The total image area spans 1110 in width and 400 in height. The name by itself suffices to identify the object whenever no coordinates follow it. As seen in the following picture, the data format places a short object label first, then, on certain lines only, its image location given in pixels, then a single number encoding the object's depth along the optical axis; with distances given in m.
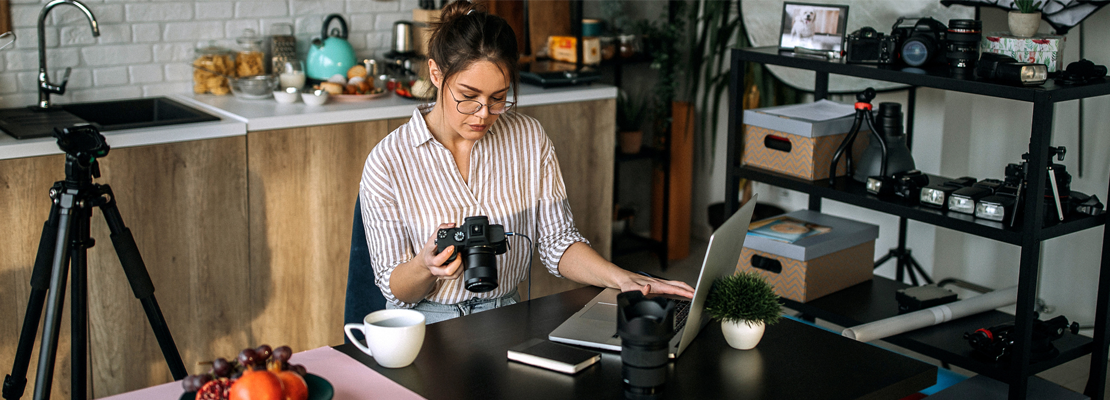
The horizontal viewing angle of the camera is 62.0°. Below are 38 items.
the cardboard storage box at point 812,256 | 2.64
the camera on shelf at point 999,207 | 2.17
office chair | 2.08
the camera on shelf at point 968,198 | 2.25
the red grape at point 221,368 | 1.21
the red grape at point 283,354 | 1.25
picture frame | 2.58
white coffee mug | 1.43
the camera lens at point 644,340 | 1.33
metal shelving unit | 2.06
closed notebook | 1.47
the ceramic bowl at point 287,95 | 3.08
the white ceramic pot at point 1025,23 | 2.25
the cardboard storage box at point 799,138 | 2.60
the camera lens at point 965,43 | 2.26
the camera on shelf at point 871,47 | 2.41
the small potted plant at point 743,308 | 1.52
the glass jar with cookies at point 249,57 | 3.34
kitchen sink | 2.66
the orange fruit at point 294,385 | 1.23
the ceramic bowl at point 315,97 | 3.06
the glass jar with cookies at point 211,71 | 3.26
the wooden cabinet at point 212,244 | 2.58
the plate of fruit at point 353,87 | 3.20
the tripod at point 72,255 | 2.19
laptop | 1.45
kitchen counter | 2.53
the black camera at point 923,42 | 2.34
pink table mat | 1.38
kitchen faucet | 2.90
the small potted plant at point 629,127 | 4.15
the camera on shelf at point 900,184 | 2.39
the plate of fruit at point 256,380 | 1.17
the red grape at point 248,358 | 1.22
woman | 1.92
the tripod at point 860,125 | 2.50
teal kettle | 3.43
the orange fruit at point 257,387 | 1.16
